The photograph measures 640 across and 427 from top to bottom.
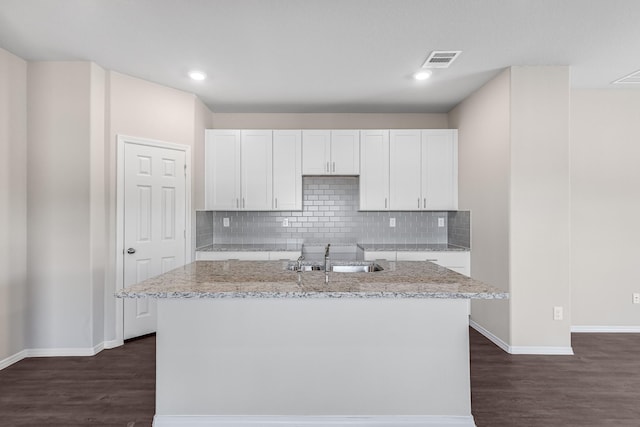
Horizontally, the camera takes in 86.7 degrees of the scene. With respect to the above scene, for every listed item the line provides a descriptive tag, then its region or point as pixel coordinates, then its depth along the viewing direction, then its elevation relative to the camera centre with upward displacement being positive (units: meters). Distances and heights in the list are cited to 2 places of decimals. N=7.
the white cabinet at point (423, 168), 4.40 +0.59
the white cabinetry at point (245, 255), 4.04 -0.50
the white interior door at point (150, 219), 3.48 -0.06
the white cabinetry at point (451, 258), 4.02 -0.53
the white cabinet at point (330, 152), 4.39 +0.80
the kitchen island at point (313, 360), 2.00 -0.87
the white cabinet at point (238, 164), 4.37 +0.64
